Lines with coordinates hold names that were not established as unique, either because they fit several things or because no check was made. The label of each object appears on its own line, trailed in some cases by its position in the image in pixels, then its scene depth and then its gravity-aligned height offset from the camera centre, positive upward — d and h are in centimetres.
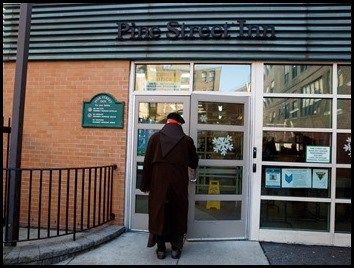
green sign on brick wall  502 +43
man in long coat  393 -58
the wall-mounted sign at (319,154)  473 -12
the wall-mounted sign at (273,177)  481 -49
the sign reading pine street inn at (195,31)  479 +173
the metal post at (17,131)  391 +6
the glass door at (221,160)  476 -25
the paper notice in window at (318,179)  477 -50
